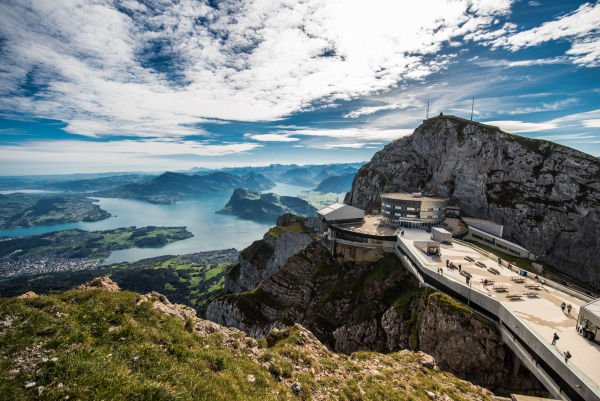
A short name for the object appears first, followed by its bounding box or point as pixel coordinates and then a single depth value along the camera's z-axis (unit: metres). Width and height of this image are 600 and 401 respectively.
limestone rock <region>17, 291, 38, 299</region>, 12.52
